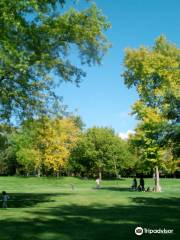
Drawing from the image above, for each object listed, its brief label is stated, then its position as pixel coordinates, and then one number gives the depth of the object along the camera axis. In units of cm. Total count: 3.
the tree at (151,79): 3439
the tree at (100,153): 6454
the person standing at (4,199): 1960
